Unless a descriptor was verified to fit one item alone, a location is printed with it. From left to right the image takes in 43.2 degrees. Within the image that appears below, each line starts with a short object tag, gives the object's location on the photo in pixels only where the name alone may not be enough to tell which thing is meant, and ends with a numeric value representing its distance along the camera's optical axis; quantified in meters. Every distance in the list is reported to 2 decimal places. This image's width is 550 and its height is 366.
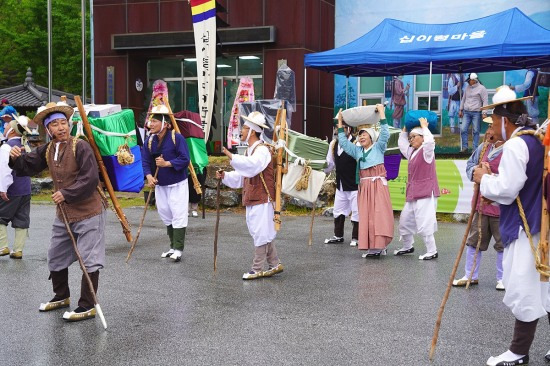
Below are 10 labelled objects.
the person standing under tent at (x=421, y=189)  8.90
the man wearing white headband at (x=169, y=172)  8.80
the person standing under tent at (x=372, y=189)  8.91
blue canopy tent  13.90
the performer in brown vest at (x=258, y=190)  7.56
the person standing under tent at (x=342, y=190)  10.23
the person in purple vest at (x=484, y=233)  7.11
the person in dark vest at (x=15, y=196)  8.51
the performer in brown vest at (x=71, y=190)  5.85
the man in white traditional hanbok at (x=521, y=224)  4.55
